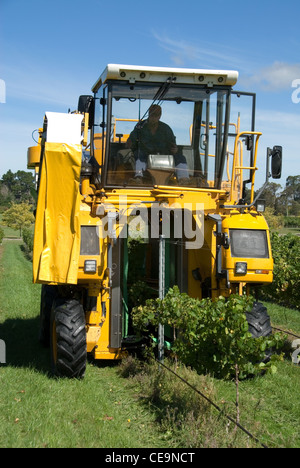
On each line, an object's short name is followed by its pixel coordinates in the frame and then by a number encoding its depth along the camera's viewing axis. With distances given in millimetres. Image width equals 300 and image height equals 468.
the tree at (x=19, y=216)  53031
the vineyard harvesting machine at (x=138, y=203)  7359
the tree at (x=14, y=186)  101575
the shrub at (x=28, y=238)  36628
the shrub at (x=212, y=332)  5809
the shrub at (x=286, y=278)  10289
